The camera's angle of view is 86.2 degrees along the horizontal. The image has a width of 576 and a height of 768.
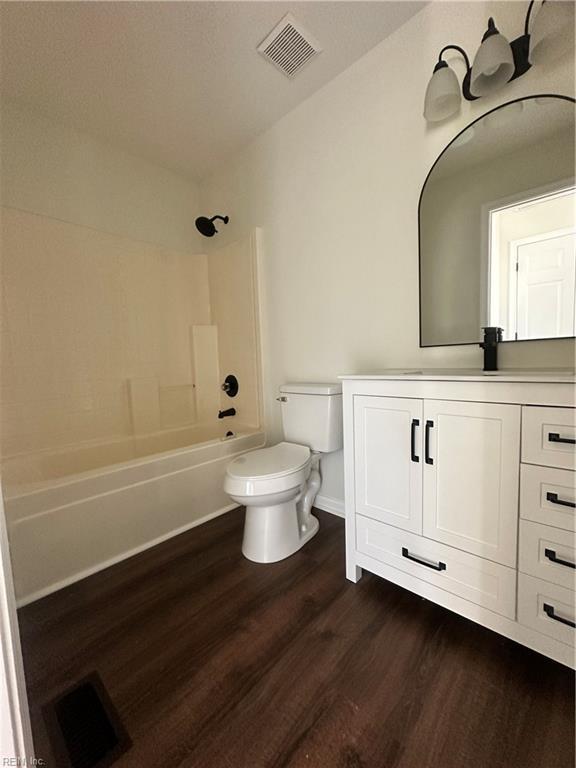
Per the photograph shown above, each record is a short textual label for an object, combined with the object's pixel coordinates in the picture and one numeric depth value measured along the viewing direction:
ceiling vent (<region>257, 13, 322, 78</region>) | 1.37
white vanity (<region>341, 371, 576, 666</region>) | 0.82
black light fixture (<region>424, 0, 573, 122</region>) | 1.01
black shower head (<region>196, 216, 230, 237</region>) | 2.34
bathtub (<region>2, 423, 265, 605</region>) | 1.30
